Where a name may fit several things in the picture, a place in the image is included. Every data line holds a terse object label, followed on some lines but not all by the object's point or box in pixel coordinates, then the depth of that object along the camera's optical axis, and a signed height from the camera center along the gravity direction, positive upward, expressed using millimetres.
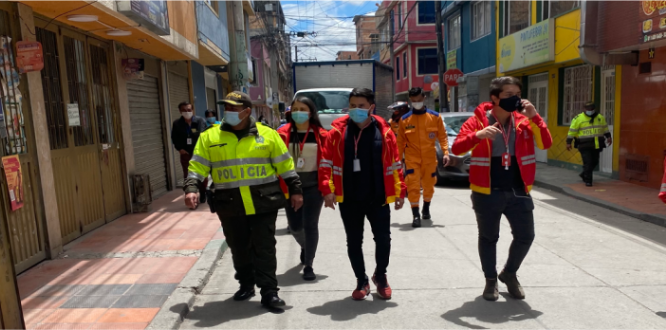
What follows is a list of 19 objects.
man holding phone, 3945 -467
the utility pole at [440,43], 18328 +2303
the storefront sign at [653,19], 8044 +1263
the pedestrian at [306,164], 4852 -505
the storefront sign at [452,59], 22264 +2114
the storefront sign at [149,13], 5988 +1399
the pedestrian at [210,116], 10750 +25
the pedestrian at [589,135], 9828 -721
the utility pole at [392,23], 33450 +6713
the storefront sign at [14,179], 4637 -491
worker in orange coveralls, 7086 -512
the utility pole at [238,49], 16484 +2260
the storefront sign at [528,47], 12939 +1550
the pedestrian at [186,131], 8883 -210
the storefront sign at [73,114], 6410 +133
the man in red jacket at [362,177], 4117 -549
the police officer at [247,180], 3979 -513
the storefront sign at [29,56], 5163 +730
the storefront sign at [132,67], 8328 +905
